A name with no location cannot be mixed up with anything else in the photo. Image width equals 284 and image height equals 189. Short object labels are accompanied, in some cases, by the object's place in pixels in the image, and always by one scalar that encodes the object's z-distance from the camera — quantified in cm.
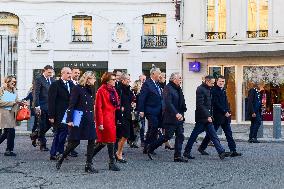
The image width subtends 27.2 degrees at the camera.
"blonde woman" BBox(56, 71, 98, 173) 1036
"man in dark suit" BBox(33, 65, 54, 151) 1349
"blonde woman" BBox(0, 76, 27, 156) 1291
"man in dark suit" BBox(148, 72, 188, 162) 1196
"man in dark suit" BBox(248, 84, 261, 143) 1623
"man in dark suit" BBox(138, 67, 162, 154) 1305
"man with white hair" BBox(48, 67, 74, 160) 1186
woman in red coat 1061
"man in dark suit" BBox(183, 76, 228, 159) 1235
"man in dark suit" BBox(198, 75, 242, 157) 1309
